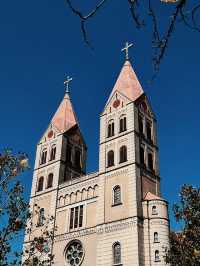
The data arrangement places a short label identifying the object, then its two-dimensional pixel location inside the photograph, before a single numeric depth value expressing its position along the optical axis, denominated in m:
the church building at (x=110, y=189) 31.24
